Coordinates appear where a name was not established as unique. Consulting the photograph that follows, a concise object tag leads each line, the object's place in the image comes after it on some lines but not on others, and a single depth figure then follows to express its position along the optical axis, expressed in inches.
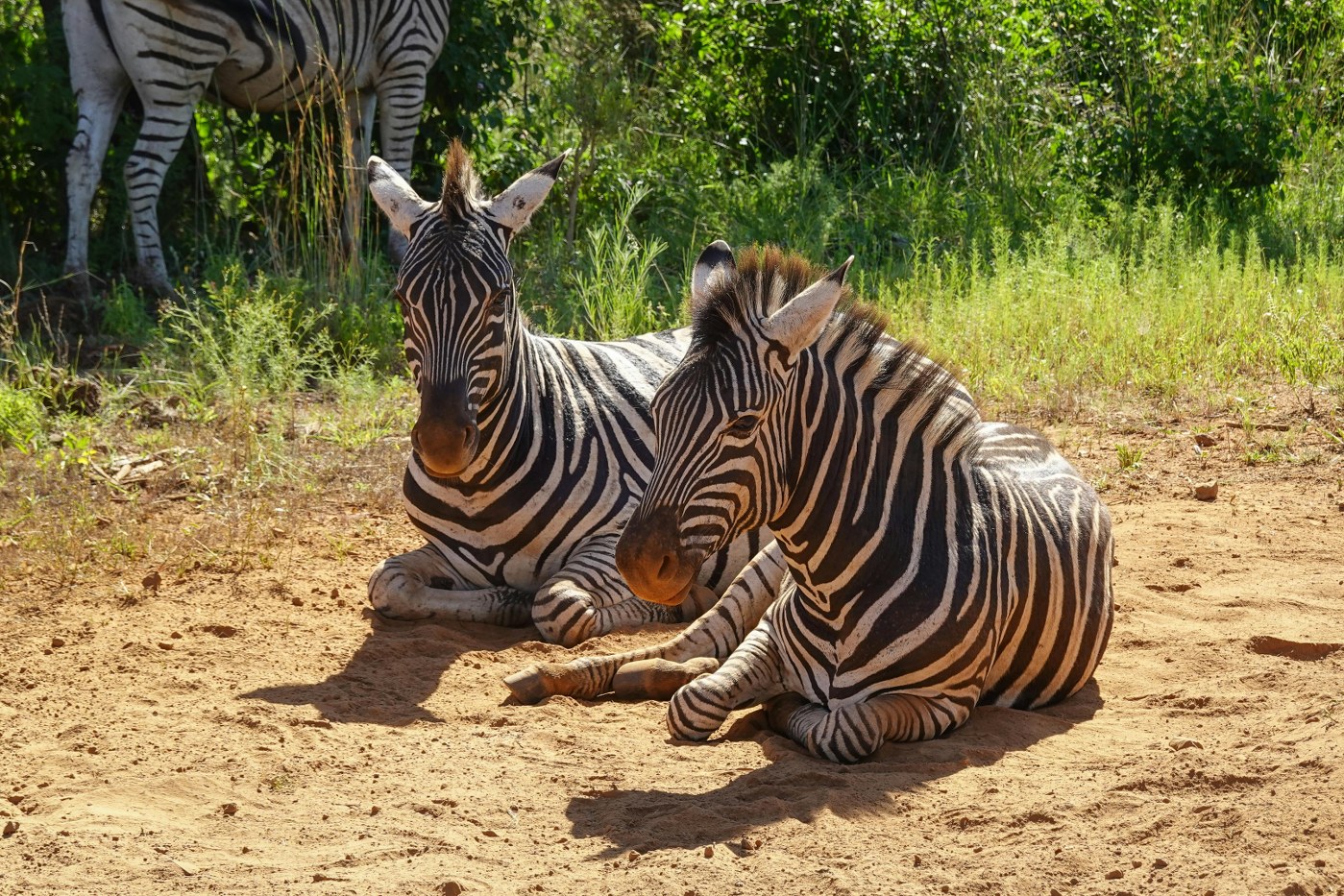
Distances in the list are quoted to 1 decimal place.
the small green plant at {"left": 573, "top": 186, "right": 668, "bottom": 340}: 712.4
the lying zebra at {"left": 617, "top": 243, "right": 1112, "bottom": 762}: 329.4
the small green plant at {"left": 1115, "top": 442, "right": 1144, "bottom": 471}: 596.7
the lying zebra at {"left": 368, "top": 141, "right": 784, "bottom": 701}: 435.8
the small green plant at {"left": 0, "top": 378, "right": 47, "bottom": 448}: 615.8
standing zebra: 781.9
